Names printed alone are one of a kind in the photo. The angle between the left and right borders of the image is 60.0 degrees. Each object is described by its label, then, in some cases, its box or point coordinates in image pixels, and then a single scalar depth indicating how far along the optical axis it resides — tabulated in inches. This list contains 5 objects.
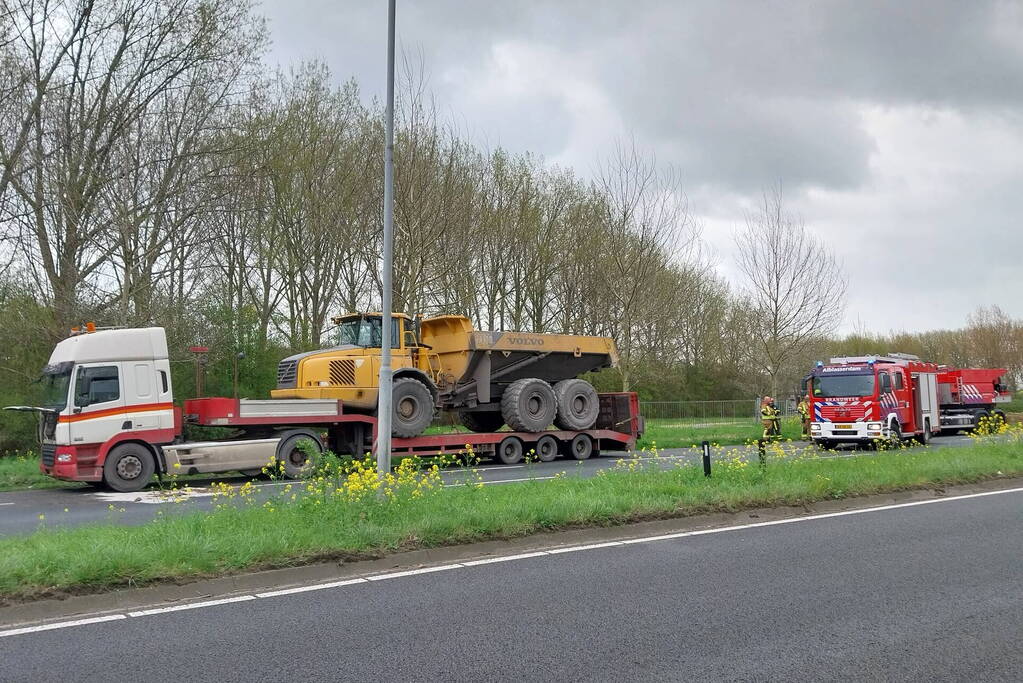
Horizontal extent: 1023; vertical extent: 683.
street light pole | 407.5
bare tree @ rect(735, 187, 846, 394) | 1333.7
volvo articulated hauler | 759.1
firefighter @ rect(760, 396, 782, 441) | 1139.9
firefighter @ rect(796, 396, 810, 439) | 1203.1
